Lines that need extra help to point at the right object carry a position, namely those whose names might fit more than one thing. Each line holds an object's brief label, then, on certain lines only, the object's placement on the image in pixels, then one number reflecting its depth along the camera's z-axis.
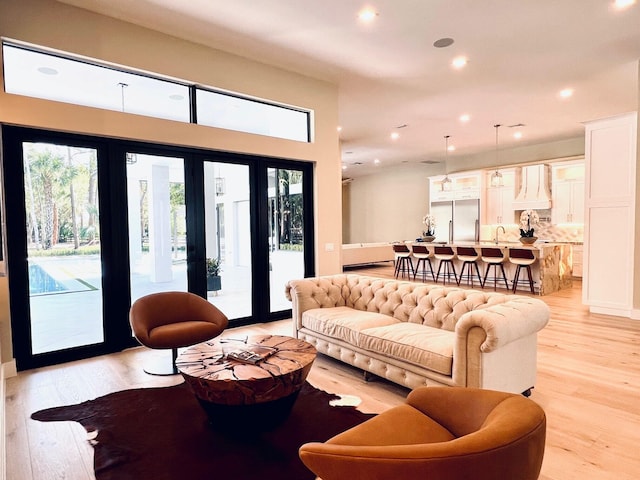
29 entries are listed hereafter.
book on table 2.50
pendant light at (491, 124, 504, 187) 8.53
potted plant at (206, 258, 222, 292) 5.02
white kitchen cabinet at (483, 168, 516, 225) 10.43
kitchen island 7.22
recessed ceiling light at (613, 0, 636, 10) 3.76
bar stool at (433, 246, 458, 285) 8.42
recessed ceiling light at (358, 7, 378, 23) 3.90
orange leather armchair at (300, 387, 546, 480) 1.15
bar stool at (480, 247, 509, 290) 7.54
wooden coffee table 2.25
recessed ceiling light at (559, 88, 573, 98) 6.31
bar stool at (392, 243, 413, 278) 9.51
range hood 9.76
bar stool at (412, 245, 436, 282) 9.04
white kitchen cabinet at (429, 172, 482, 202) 11.04
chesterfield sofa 2.59
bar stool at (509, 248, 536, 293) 7.06
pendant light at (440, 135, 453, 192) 9.37
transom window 3.70
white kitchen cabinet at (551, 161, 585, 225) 9.23
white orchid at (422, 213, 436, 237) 9.69
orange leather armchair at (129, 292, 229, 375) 3.39
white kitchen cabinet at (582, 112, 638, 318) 5.36
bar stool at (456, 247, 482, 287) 7.96
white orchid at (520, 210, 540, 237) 7.94
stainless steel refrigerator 11.00
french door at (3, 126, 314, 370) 3.76
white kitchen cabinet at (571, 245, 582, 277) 9.06
